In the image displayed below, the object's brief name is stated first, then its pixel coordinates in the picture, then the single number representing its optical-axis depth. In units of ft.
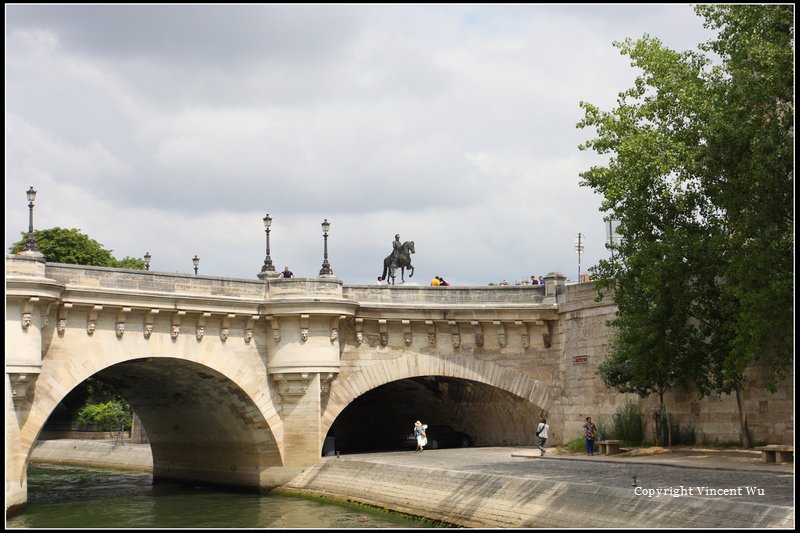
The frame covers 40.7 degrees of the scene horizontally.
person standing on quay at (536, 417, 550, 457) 110.63
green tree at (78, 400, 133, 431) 195.21
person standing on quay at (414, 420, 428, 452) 124.86
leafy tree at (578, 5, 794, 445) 74.49
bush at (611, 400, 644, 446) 112.06
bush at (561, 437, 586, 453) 113.39
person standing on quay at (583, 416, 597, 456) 107.04
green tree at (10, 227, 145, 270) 201.05
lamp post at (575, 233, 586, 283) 180.45
